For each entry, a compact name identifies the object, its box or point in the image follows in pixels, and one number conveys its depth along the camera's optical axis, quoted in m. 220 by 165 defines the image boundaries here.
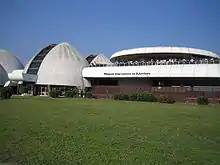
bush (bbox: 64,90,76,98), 38.34
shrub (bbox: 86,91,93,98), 38.84
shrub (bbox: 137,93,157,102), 29.42
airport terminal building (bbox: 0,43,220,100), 36.19
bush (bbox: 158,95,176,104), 28.48
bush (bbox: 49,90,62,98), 36.69
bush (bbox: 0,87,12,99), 27.08
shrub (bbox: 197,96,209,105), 27.55
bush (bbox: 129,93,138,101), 30.51
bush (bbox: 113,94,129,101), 31.84
